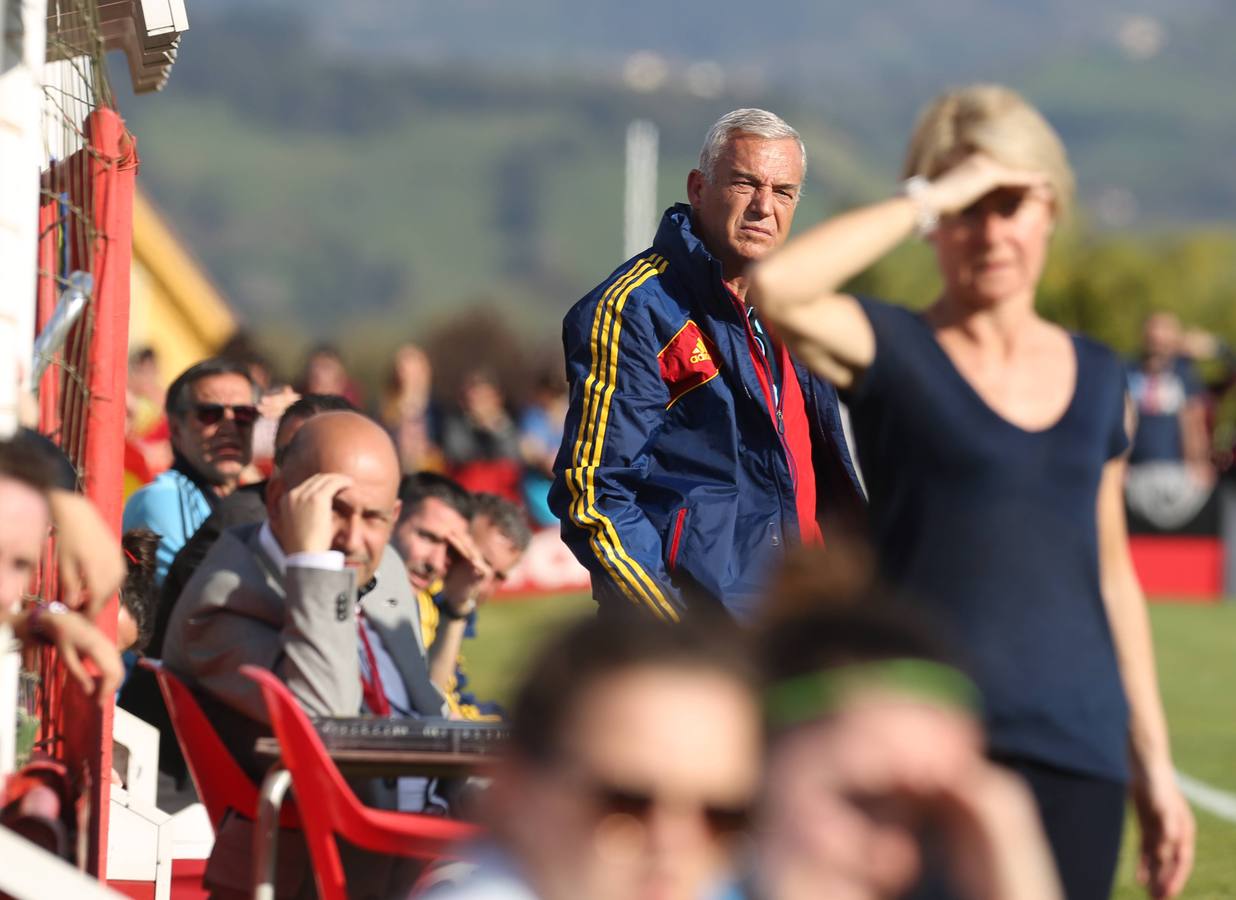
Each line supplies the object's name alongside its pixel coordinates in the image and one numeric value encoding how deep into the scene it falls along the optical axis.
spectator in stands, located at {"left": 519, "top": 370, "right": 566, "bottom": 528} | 35.22
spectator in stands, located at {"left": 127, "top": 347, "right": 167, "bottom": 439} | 27.73
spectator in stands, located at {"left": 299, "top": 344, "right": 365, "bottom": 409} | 29.53
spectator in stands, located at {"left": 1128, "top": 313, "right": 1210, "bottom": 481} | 38.94
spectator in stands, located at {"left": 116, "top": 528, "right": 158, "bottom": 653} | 11.24
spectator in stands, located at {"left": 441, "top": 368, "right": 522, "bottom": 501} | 35.00
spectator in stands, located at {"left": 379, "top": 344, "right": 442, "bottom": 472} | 35.19
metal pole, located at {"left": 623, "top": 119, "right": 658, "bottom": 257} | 64.69
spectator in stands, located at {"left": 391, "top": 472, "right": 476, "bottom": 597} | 13.75
